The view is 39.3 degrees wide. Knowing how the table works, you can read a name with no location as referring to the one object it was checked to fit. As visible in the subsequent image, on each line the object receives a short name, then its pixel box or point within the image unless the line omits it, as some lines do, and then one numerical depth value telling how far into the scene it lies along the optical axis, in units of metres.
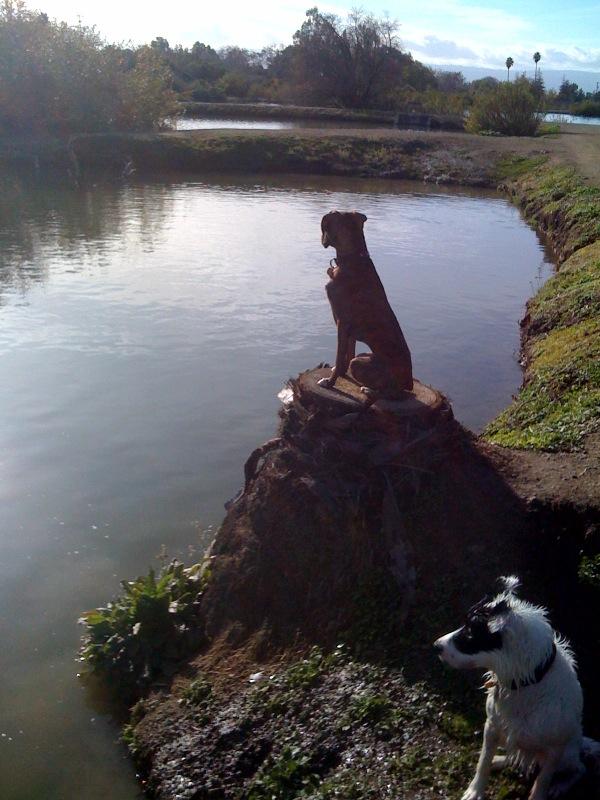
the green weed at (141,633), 6.25
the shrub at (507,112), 51.81
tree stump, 6.44
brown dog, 6.63
